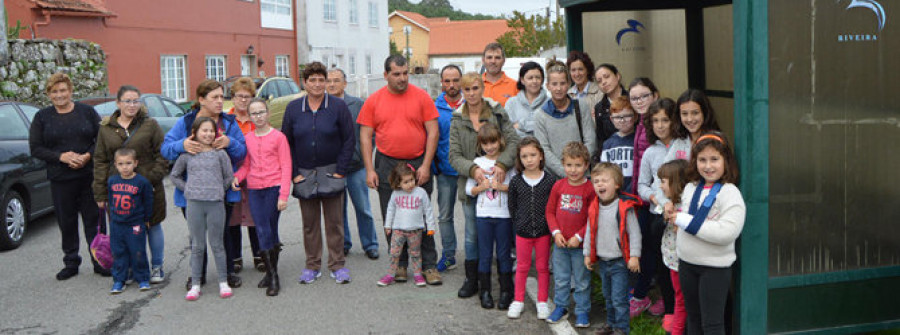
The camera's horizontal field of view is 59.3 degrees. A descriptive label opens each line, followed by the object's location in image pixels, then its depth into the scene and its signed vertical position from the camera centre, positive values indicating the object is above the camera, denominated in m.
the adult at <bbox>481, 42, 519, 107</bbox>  7.21 +0.55
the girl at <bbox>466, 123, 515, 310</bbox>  5.80 -0.60
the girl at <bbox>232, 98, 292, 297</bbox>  6.39 -0.28
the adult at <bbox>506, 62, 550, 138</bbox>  6.34 +0.30
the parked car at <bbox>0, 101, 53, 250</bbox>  8.25 -0.32
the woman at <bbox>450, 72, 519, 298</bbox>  6.10 +0.04
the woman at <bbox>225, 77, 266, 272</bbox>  6.64 +0.10
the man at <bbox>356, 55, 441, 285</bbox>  6.42 +0.10
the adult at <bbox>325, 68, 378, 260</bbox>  7.41 -0.47
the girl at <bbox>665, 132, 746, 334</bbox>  4.17 -0.49
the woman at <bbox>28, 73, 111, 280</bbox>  6.77 -0.05
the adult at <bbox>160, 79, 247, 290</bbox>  6.29 +0.11
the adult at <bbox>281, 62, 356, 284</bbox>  6.45 +0.03
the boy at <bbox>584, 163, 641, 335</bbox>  4.93 -0.65
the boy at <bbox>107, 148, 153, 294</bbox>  6.33 -0.58
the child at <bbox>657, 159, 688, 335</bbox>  4.51 -0.61
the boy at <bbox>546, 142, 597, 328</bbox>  5.18 -0.58
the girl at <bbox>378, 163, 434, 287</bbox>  6.27 -0.58
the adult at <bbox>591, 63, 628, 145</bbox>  5.93 +0.31
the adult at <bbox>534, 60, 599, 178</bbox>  5.84 +0.08
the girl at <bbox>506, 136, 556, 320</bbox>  5.46 -0.53
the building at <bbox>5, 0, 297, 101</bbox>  19.52 +3.28
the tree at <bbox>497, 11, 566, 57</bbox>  27.99 +3.73
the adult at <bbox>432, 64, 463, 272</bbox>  6.65 -0.21
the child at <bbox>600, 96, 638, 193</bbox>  5.36 -0.04
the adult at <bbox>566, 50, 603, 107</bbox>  6.53 +0.48
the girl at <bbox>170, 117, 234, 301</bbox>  6.18 -0.36
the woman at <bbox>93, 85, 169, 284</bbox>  6.57 +0.01
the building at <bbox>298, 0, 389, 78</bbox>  34.16 +5.08
